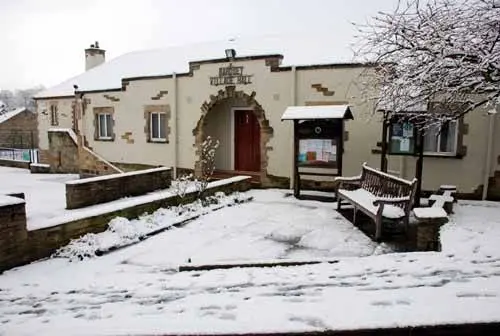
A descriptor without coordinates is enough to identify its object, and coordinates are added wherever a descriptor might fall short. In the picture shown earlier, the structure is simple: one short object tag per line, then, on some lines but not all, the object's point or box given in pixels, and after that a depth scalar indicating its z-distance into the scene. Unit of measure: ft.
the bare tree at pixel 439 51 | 20.13
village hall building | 36.14
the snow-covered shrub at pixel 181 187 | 30.81
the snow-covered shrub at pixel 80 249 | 20.27
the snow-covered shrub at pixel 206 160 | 47.44
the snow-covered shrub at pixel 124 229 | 23.50
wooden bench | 23.70
